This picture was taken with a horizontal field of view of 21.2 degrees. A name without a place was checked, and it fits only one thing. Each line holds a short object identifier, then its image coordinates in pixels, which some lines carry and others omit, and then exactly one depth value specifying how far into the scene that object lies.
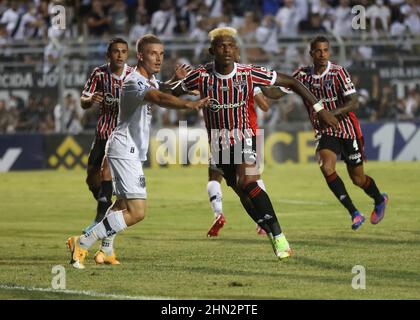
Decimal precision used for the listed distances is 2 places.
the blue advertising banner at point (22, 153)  27.84
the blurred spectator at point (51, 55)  27.38
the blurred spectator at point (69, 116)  27.67
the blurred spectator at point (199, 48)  27.09
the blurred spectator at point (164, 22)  30.41
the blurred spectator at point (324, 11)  29.34
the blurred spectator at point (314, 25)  29.12
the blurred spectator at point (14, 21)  31.20
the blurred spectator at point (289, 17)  30.02
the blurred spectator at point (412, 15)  29.34
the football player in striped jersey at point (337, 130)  15.38
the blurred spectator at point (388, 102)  27.61
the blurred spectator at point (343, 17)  29.22
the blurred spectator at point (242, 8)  31.08
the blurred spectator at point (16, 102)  27.27
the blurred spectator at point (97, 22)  30.84
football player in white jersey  11.64
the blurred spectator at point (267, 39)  27.39
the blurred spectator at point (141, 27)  30.09
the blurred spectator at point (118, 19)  30.76
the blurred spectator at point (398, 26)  29.07
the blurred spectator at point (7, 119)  27.40
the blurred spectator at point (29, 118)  27.64
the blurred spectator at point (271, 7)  31.12
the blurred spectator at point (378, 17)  29.02
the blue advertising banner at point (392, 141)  27.81
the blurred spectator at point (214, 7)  31.19
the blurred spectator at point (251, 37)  27.41
